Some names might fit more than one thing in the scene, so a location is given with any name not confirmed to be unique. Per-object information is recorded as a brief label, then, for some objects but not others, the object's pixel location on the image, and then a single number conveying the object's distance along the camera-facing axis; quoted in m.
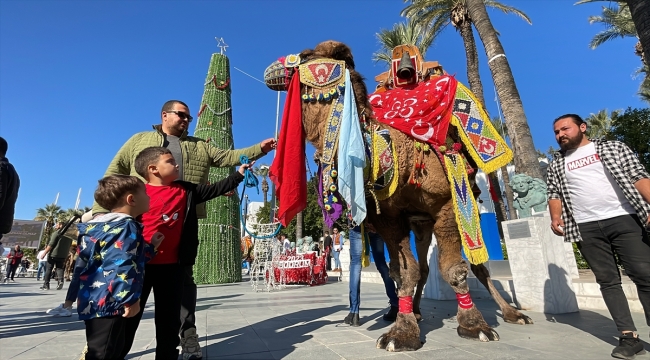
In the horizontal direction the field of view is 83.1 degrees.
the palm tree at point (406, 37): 17.93
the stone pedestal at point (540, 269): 4.31
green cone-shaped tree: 10.44
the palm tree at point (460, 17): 15.51
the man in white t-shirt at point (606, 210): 2.68
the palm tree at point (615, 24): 17.34
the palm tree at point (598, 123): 30.28
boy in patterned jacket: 1.85
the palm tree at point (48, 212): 50.16
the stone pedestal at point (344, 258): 13.39
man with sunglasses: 2.91
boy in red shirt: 2.40
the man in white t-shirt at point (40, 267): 20.23
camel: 2.88
